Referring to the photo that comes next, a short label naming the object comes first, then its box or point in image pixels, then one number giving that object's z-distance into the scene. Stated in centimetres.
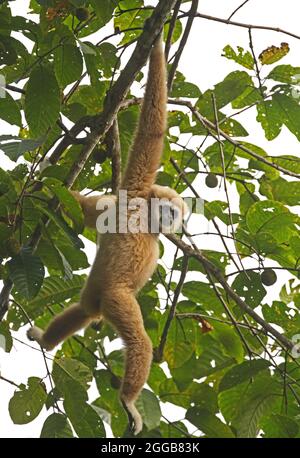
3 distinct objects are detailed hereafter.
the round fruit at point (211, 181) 889
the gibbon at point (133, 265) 768
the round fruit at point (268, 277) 744
